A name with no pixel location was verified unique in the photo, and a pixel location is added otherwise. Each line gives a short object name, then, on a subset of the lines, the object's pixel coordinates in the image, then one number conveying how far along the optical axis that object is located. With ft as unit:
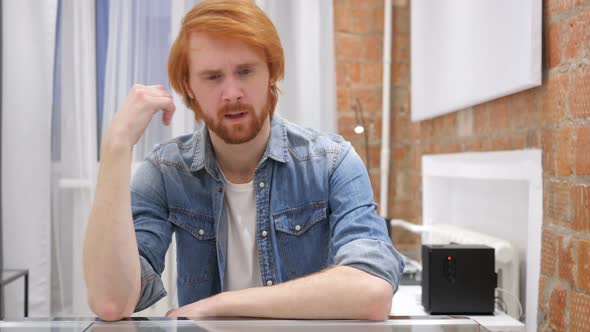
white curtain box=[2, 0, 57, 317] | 8.45
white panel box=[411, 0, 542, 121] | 5.43
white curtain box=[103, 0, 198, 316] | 8.27
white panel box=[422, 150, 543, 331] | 5.61
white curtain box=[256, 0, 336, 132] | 8.27
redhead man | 3.53
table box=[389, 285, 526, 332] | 5.49
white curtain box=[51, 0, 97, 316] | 8.52
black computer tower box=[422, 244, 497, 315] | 5.86
